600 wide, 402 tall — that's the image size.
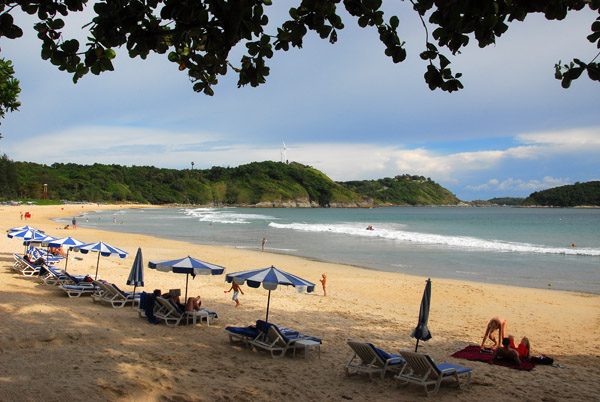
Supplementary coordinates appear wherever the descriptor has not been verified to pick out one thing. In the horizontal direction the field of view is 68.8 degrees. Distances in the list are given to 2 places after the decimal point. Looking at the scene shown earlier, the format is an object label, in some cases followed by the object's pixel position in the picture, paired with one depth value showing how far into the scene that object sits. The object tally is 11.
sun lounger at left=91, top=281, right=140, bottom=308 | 10.38
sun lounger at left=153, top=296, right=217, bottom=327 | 9.08
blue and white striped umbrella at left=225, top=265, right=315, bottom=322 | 7.93
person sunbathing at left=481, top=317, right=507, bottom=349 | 8.41
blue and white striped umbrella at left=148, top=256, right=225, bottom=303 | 9.15
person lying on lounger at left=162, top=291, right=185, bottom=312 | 9.30
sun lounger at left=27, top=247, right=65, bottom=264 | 15.32
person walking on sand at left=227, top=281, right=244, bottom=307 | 11.69
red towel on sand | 7.55
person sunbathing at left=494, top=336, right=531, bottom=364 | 7.66
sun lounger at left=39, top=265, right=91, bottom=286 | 11.77
